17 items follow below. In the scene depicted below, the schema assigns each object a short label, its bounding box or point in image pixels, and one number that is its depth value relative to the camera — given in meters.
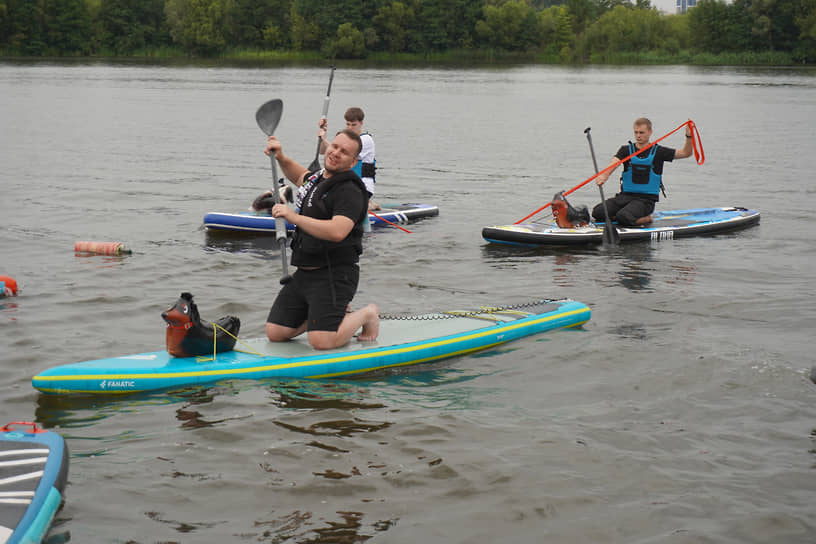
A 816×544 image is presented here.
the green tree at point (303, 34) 93.88
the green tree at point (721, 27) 83.31
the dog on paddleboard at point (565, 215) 11.45
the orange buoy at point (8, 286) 8.14
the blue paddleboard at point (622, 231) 11.21
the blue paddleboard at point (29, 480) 3.91
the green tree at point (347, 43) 90.00
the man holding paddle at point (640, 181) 11.17
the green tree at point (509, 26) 96.12
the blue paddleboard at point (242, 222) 11.65
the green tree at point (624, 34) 92.12
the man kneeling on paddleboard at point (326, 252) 5.85
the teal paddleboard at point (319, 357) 5.76
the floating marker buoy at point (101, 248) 10.25
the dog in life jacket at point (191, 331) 5.81
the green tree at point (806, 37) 74.69
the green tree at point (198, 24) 90.25
